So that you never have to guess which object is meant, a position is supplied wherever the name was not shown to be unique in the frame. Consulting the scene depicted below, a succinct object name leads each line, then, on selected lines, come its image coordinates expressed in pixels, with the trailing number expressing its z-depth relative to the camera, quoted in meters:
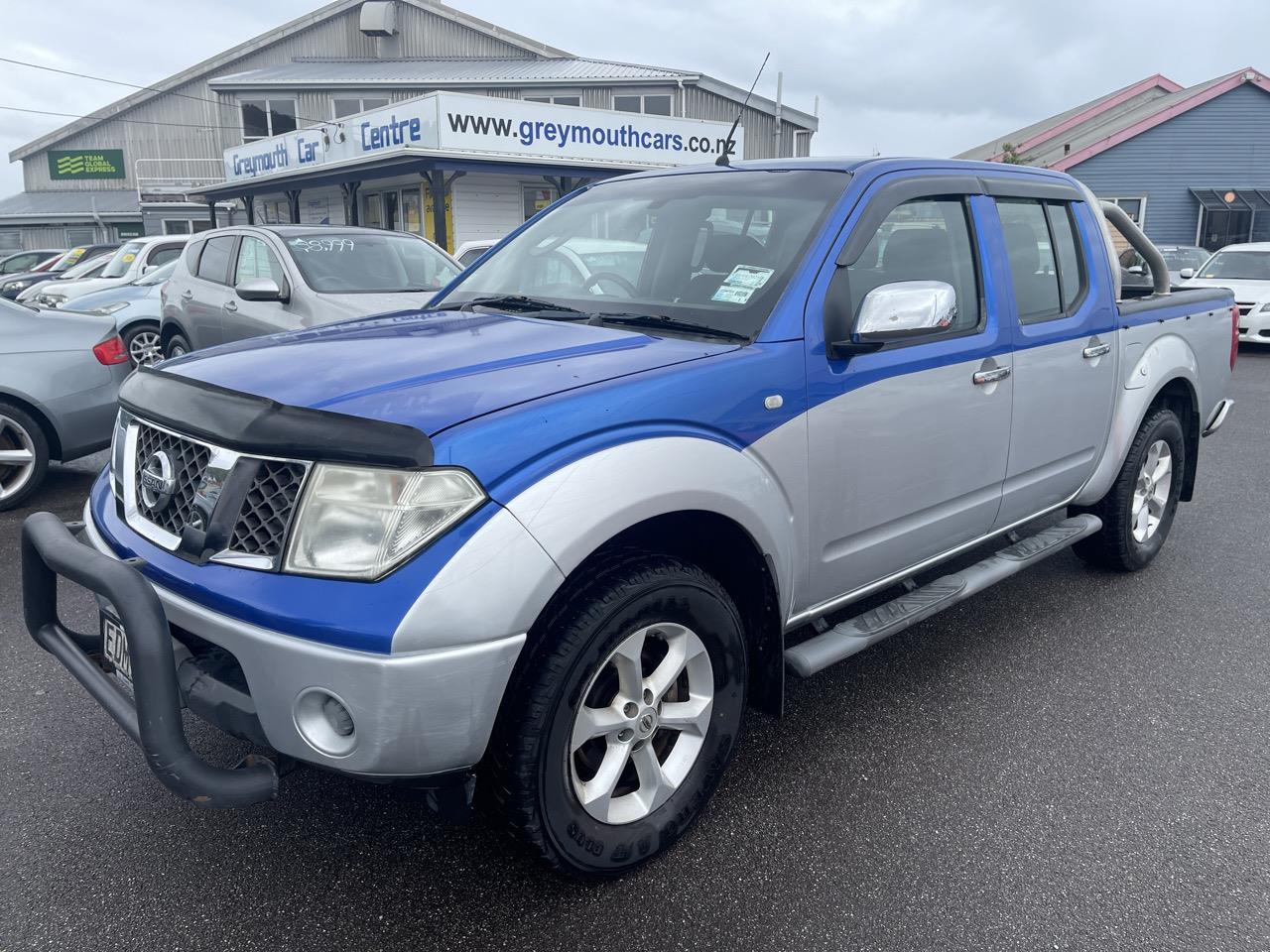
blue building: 27.20
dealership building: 19.55
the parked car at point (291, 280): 7.33
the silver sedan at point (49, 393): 5.83
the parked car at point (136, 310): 10.96
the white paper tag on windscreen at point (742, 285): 2.86
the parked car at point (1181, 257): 19.03
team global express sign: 40.28
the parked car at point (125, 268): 13.55
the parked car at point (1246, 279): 13.93
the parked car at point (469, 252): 12.12
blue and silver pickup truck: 2.00
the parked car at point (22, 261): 26.72
